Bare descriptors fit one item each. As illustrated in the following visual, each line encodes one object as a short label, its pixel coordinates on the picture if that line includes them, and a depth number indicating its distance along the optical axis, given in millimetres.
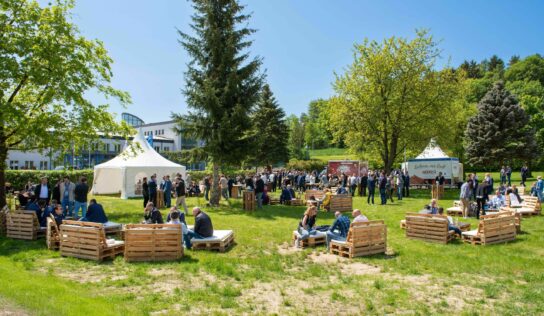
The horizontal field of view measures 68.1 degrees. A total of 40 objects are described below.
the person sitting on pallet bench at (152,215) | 10828
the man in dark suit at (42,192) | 14969
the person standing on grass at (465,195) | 15258
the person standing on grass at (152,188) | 18203
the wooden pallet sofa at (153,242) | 9148
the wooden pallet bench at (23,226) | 11555
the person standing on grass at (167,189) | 19422
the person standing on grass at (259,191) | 19703
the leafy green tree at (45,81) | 13711
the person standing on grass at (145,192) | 18750
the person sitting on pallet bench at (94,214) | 11288
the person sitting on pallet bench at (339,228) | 10578
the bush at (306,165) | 52750
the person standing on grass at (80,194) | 14301
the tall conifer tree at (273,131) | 47375
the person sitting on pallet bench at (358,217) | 10390
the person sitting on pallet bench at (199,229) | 10492
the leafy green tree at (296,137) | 76438
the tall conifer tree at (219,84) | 20012
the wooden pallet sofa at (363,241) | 9797
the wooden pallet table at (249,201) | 18422
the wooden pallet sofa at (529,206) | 15616
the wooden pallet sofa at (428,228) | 11195
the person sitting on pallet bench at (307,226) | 11016
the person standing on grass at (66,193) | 15508
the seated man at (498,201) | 16078
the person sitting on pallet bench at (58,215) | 11000
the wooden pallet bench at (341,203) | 18391
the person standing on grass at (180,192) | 17172
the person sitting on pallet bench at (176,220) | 10234
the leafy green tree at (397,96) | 30953
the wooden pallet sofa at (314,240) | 11070
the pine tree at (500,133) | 36812
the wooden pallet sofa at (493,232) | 10871
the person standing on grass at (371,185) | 21231
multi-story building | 17386
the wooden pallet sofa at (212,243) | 10328
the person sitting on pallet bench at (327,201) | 17969
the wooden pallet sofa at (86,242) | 9188
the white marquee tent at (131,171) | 24953
